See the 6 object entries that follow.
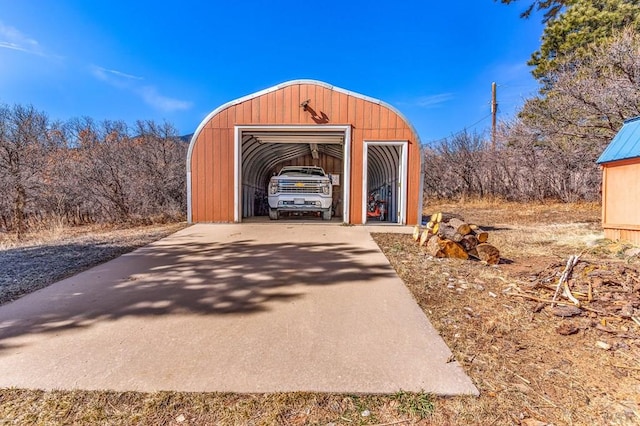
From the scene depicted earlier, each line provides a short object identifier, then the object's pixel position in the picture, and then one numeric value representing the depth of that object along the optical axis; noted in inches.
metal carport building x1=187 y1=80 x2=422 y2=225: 359.6
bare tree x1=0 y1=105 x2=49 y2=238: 421.4
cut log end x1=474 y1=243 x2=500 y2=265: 206.7
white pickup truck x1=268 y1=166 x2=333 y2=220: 384.5
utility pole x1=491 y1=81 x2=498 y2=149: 764.3
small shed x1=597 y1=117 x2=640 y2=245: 250.1
